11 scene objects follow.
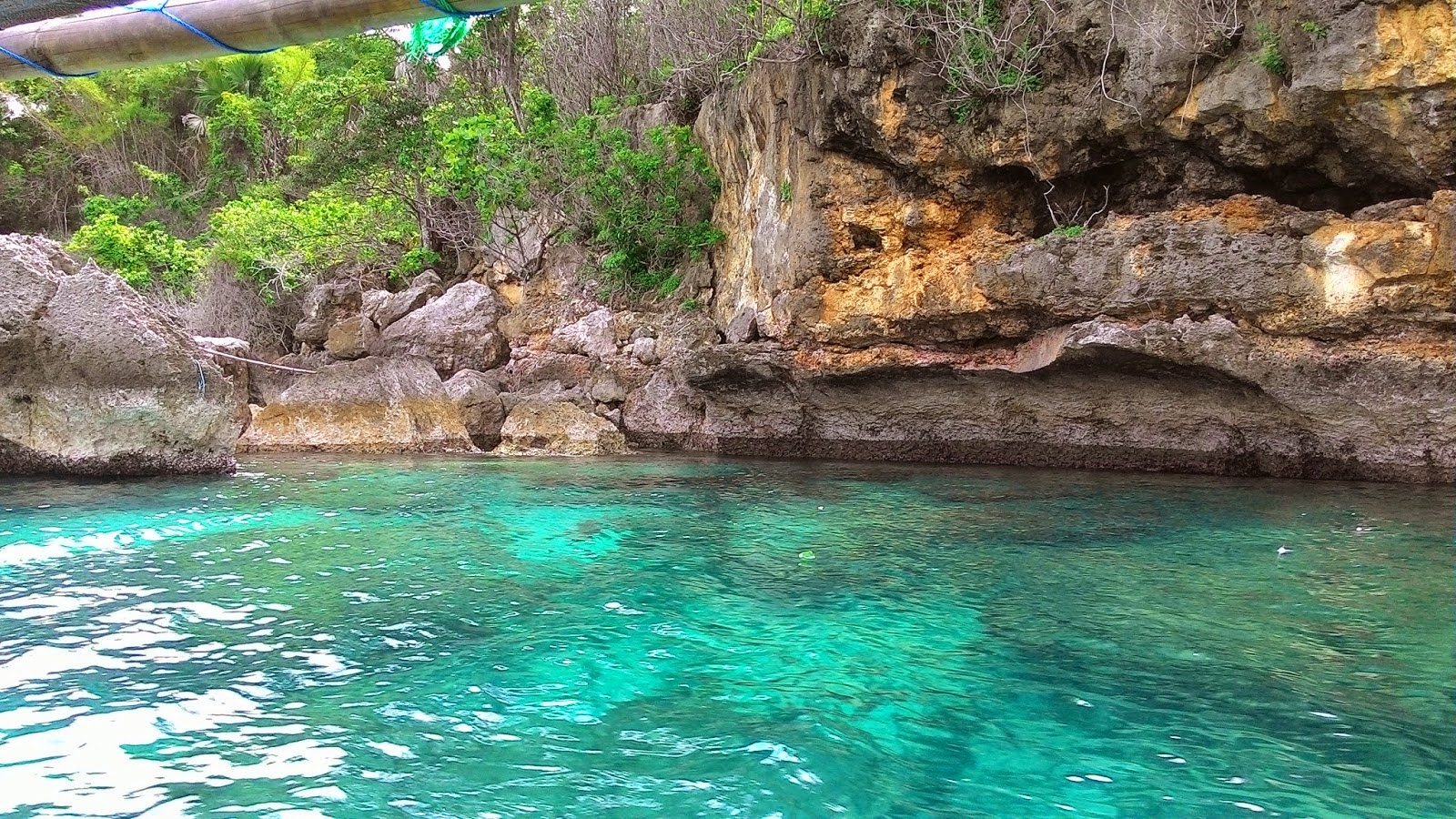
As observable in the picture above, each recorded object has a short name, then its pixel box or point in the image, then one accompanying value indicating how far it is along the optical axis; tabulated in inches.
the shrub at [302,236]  725.9
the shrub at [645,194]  636.1
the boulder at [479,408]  570.6
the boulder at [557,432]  550.6
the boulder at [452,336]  637.9
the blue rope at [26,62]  90.7
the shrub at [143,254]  762.8
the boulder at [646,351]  593.0
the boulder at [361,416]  557.9
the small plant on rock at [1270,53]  363.9
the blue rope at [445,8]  80.4
